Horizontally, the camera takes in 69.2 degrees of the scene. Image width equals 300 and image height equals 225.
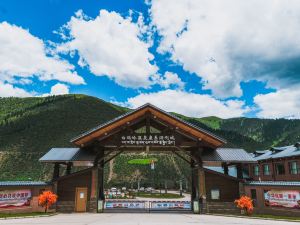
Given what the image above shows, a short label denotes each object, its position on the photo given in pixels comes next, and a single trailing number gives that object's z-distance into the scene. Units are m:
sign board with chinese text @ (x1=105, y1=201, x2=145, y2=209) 21.47
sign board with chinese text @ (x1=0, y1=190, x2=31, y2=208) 17.33
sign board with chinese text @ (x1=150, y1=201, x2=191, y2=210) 21.33
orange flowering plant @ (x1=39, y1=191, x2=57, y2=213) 18.28
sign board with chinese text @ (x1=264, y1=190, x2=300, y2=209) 16.31
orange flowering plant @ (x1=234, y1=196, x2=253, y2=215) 17.79
